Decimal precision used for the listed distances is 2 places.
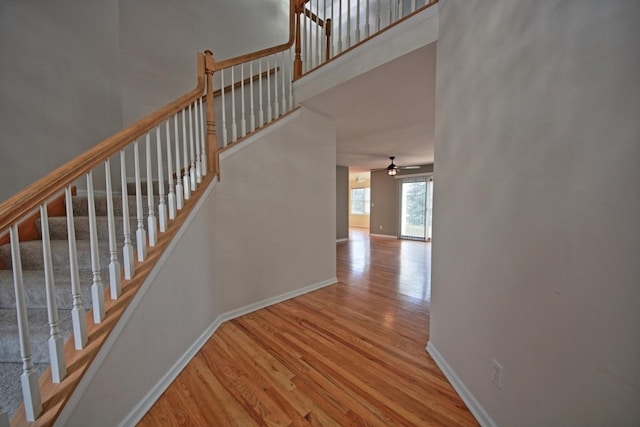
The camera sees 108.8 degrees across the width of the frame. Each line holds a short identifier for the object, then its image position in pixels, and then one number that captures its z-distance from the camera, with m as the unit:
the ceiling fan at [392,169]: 5.51
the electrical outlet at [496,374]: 1.07
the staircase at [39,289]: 1.09
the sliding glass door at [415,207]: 7.02
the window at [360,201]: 10.75
